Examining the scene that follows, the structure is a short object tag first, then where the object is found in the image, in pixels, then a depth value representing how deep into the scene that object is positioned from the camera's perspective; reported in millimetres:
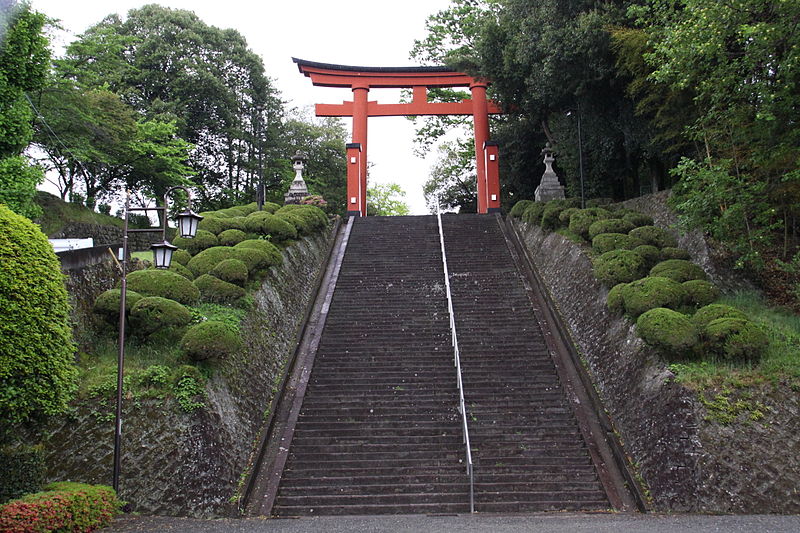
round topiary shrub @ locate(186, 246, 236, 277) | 11477
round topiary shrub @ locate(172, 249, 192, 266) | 12117
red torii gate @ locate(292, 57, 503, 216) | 21562
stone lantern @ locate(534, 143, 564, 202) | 18281
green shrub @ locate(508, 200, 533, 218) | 17625
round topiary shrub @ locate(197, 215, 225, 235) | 13961
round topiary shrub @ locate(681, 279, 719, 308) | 9508
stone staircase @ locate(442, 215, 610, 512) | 7512
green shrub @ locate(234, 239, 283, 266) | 12398
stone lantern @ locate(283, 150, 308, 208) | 19500
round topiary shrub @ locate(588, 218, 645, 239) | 12672
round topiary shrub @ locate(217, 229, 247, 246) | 13500
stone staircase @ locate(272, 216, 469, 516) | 7551
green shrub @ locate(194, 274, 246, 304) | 10422
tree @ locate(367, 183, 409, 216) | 40969
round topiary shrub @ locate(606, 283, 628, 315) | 9844
